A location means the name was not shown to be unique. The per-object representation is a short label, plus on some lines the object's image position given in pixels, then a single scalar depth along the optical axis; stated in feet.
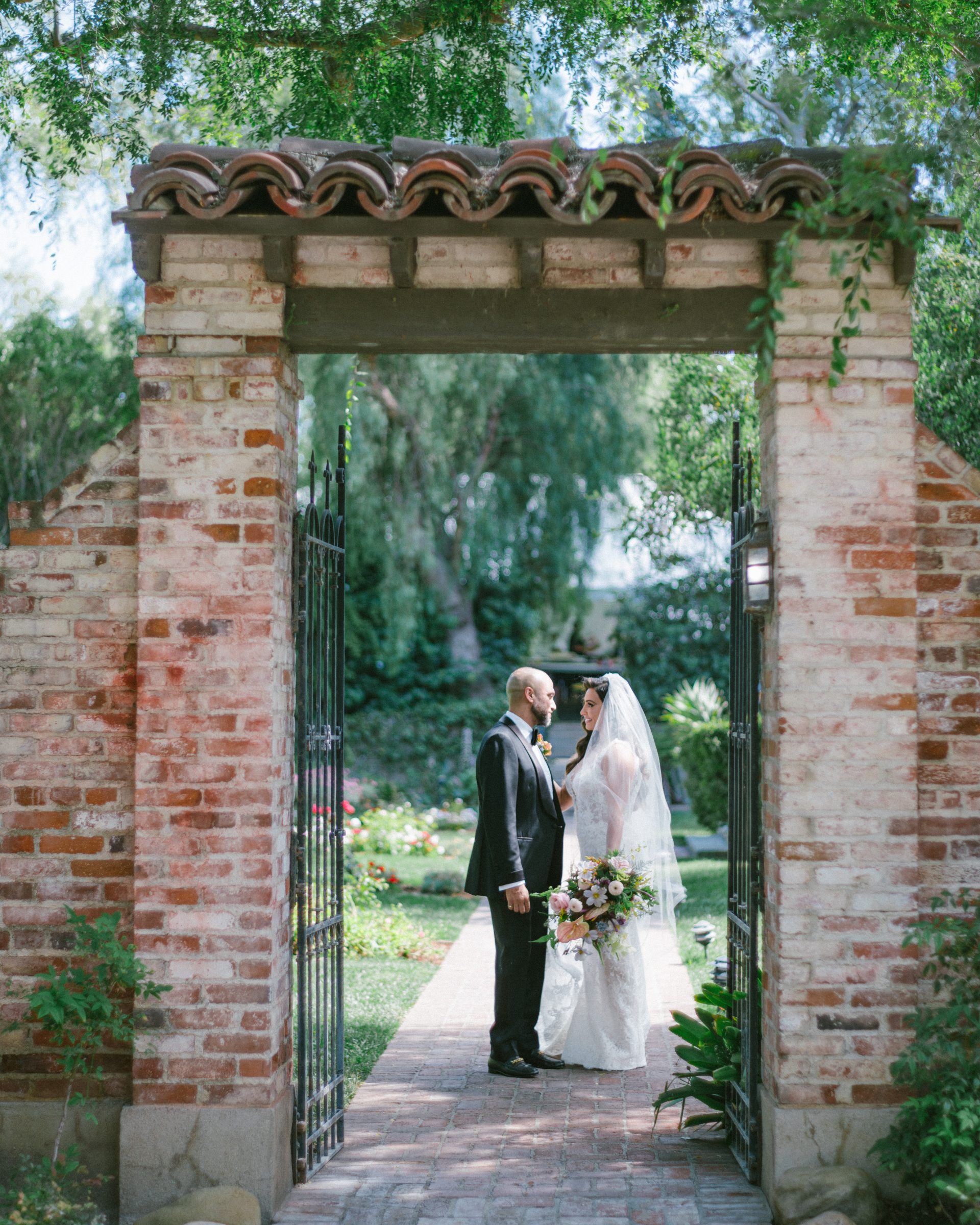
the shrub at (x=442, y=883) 40.86
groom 19.30
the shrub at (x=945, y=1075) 11.13
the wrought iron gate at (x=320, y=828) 14.33
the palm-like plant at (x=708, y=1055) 15.80
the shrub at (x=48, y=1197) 11.54
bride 19.81
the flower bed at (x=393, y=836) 48.52
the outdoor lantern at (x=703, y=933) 27.04
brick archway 12.93
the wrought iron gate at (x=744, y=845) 14.30
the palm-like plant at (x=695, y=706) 50.11
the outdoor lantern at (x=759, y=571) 13.26
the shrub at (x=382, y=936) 30.53
